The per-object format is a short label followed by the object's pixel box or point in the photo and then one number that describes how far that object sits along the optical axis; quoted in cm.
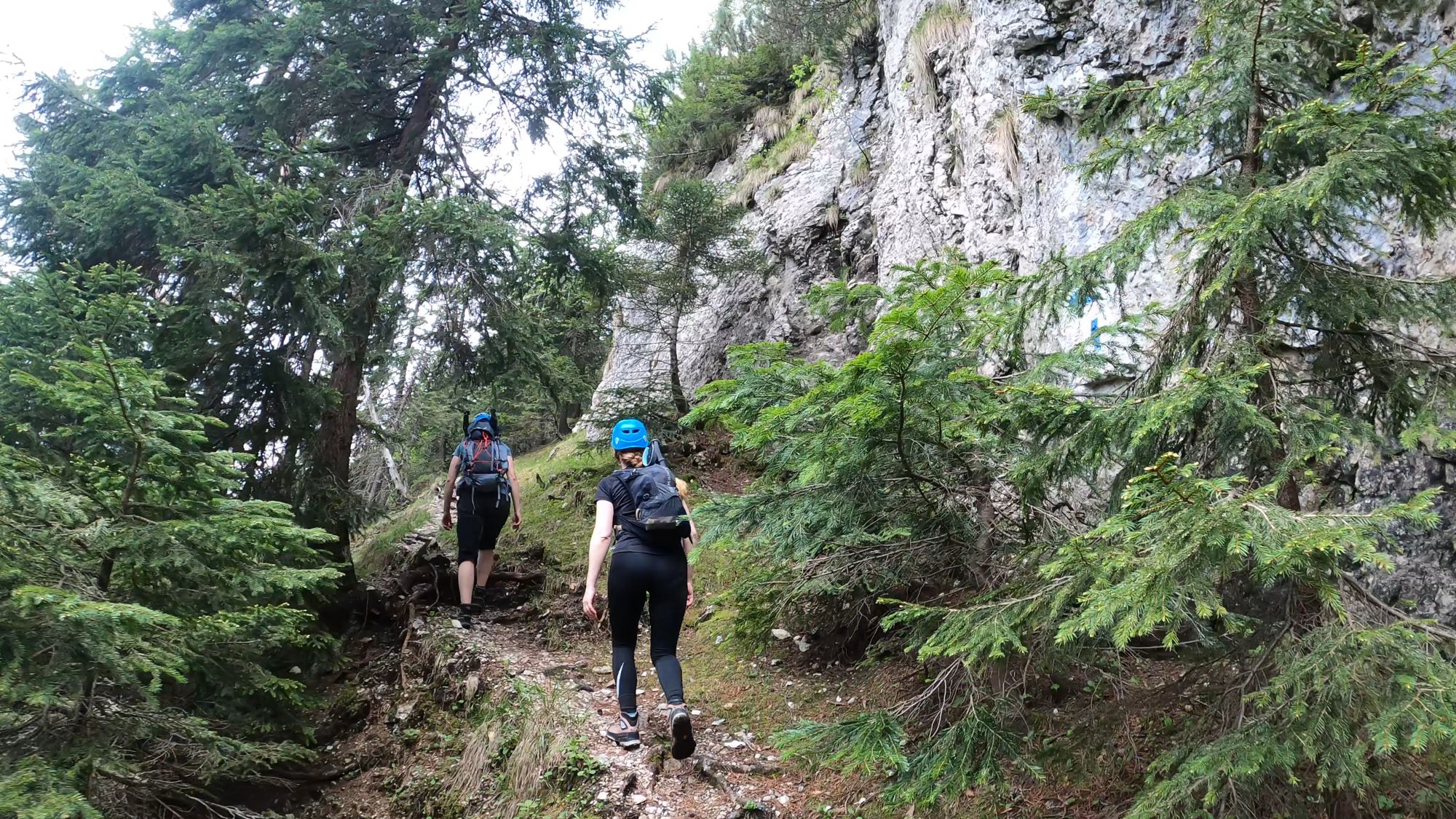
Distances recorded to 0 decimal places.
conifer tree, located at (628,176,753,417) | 1340
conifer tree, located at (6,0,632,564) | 646
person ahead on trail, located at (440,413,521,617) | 728
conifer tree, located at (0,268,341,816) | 324
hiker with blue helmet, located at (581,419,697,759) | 454
